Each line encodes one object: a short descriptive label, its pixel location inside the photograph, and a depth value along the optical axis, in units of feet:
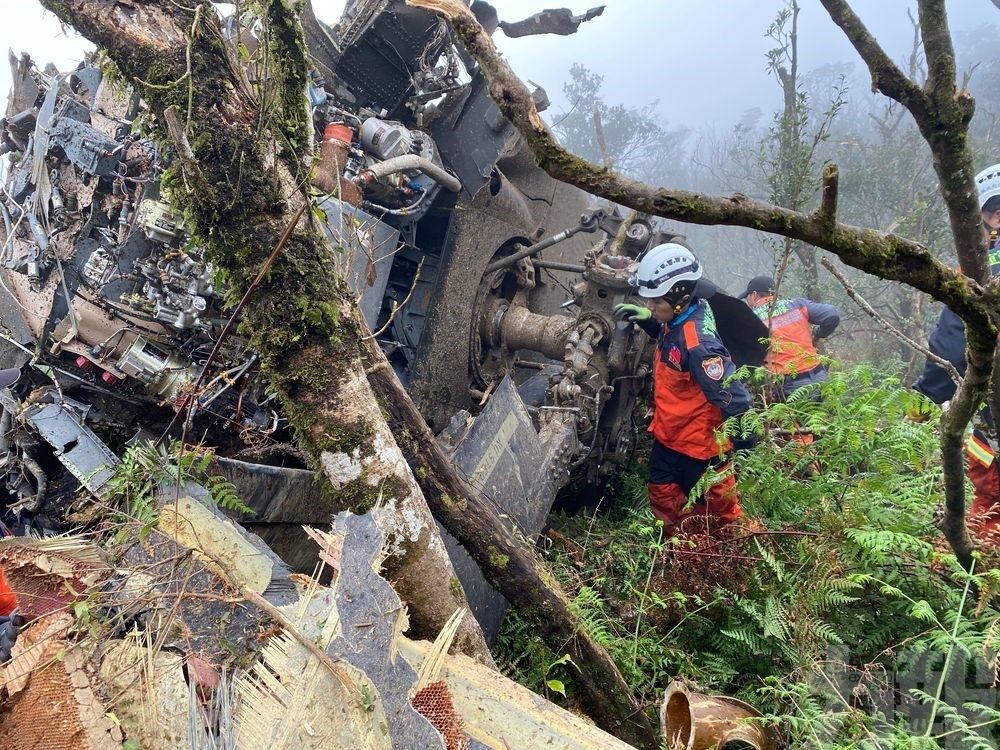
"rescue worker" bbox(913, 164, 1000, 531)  10.90
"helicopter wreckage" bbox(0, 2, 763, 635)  12.19
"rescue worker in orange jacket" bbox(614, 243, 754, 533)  13.20
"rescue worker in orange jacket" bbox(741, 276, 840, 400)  15.49
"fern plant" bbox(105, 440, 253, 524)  8.57
